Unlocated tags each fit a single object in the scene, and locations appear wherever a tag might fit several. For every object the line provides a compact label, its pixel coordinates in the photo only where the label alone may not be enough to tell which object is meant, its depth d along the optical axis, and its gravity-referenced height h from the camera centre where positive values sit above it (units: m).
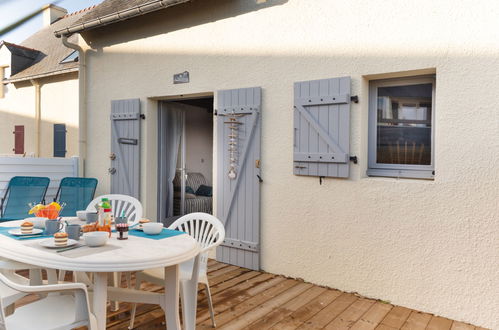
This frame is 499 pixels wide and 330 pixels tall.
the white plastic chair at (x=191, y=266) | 2.62 -0.83
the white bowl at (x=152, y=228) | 2.54 -0.50
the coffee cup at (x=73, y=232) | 2.30 -0.48
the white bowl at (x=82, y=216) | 2.88 -0.48
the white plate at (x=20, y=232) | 2.40 -0.51
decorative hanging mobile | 4.41 +0.16
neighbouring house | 8.55 +1.44
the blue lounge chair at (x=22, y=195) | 4.70 -0.53
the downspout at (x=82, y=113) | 5.98 +0.67
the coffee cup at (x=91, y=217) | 2.62 -0.44
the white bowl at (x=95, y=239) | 2.14 -0.49
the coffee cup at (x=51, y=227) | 2.44 -0.48
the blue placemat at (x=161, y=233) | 2.49 -0.54
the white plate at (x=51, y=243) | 2.11 -0.52
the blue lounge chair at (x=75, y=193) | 5.10 -0.53
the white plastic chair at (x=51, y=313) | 1.68 -0.83
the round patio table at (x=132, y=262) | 1.90 -0.56
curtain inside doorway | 5.56 +0.15
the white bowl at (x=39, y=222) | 2.61 -0.48
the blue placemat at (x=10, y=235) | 2.33 -0.53
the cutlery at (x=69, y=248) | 2.06 -0.53
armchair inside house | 6.17 -0.72
